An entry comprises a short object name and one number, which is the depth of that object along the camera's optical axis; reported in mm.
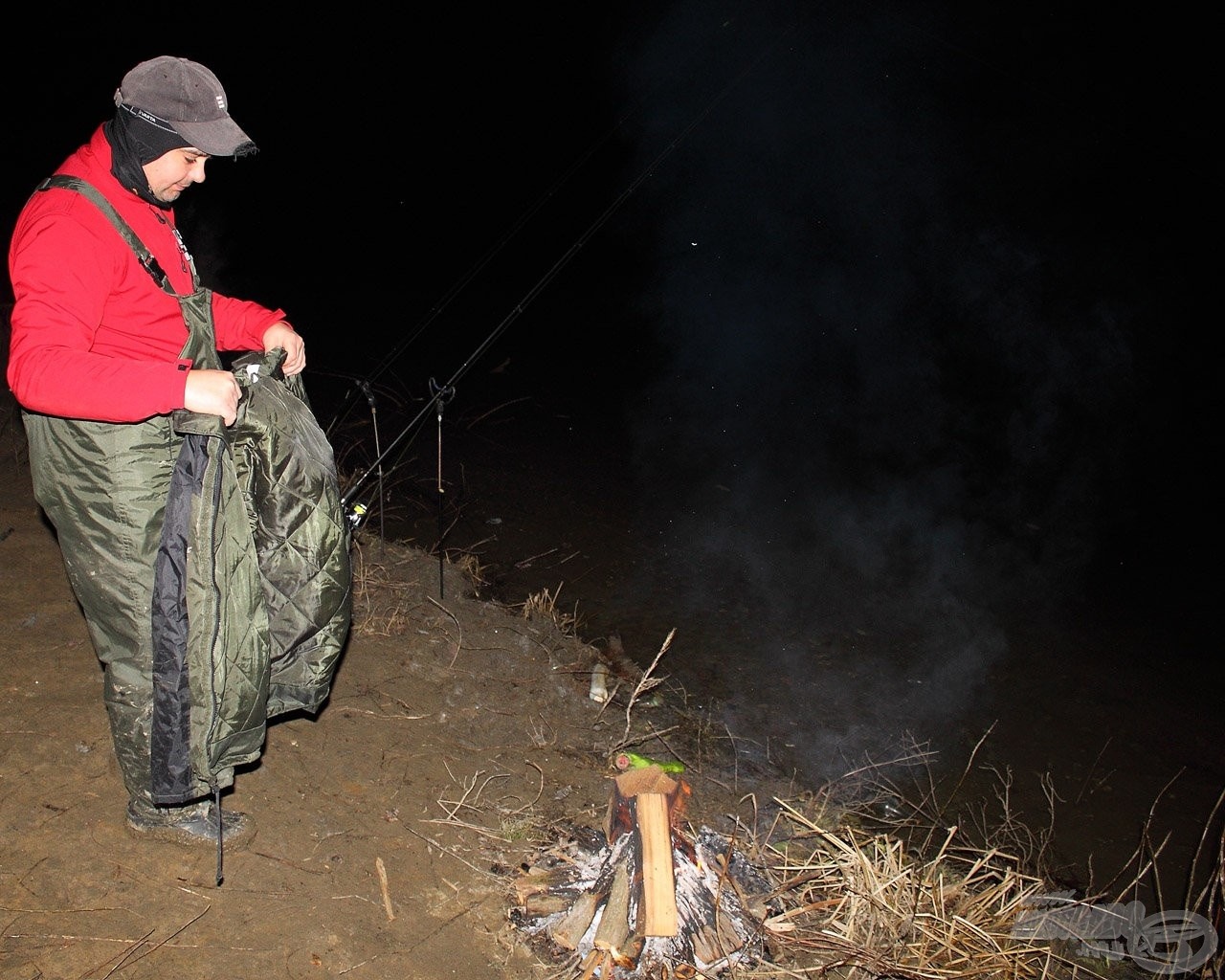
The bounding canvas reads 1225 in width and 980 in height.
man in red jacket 1862
